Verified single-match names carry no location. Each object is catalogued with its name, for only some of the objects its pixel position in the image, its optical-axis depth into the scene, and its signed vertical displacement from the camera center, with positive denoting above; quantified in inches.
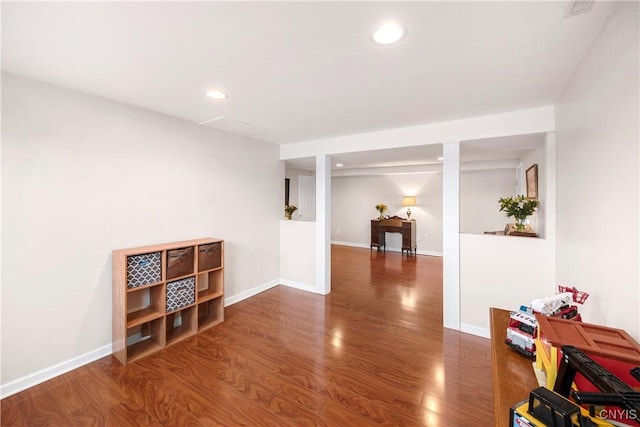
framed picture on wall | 124.9 +17.7
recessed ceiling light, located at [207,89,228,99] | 84.6 +39.7
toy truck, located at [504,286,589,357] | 49.8 -20.5
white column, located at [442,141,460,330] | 112.2 -7.7
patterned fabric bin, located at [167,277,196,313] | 100.0 -31.3
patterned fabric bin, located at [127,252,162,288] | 89.7 -19.8
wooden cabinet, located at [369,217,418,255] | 260.5 -15.5
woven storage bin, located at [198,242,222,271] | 109.8 -18.2
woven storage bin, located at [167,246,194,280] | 99.6 -18.8
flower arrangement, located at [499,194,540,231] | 106.6 +3.6
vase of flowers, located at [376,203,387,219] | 277.8 +7.0
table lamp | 264.8 +14.9
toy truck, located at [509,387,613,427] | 26.9 -21.3
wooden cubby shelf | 89.7 -31.2
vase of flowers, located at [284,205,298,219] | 180.5 +2.5
